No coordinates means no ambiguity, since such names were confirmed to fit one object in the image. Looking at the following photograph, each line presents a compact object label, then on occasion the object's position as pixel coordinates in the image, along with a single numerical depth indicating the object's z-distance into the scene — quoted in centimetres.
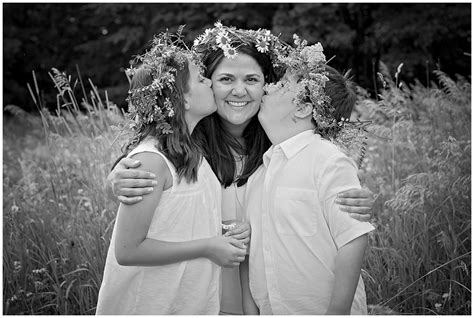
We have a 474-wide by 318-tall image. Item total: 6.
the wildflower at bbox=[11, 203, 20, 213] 399
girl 234
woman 256
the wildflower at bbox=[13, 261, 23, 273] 366
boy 229
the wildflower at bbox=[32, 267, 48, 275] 353
